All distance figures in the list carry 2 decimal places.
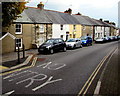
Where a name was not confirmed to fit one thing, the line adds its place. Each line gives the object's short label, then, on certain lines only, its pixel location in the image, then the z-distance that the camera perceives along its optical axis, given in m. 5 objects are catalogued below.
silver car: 22.64
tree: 13.12
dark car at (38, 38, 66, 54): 17.52
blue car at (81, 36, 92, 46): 27.89
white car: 35.68
